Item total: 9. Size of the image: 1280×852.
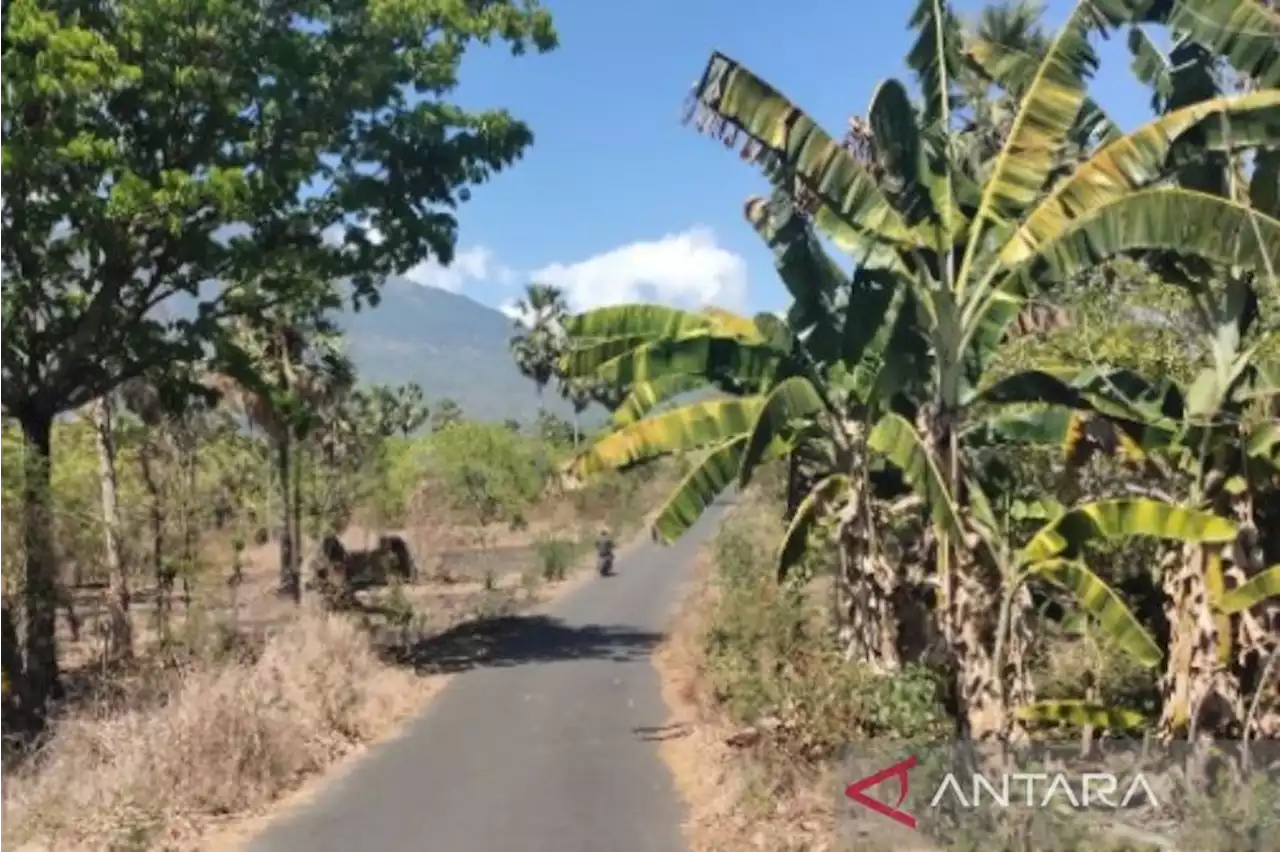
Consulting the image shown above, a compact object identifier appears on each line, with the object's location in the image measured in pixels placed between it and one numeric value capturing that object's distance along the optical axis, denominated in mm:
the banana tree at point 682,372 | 12531
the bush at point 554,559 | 36875
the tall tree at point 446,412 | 100188
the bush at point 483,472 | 52375
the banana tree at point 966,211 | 9883
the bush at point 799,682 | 10625
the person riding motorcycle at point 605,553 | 37562
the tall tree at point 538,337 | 88375
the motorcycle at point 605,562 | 37562
